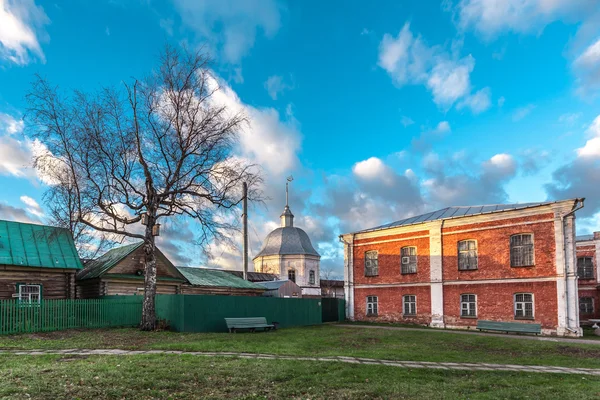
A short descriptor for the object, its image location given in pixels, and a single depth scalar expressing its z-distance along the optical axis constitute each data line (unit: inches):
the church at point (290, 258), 2092.8
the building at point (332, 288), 2108.8
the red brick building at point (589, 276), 1352.1
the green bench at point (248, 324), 783.1
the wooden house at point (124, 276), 946.7
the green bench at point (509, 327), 856.3
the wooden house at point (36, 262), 830.5
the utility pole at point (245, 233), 1298.0
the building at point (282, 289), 1354.6
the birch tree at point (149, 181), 762.2
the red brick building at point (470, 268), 861.8
